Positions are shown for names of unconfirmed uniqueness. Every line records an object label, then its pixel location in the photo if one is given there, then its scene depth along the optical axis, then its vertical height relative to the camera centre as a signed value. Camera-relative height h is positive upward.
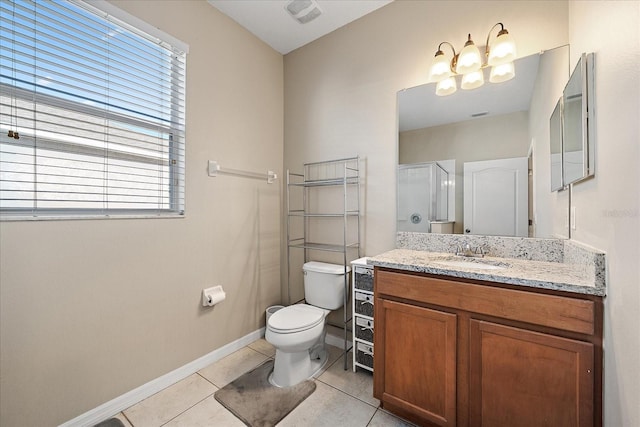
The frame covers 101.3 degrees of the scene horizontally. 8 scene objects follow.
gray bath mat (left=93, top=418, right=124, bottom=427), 1.46 -1.18
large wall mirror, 1.55 +0.40
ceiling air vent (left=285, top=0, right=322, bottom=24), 1.99 +1.60
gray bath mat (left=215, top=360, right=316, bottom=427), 1.51 -1.17
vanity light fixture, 1.55 +0.94
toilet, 1.74 -0.77
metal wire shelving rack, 2.21 +0.03
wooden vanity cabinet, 1.01 -0.63
